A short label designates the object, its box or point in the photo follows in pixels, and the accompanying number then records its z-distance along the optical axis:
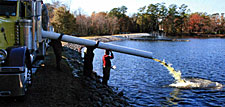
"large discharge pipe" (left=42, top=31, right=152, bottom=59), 10.73
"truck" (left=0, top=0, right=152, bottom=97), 6.43
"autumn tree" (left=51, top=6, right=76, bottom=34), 48.16
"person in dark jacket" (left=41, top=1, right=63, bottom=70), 11.95
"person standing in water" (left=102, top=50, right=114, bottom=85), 11.61
